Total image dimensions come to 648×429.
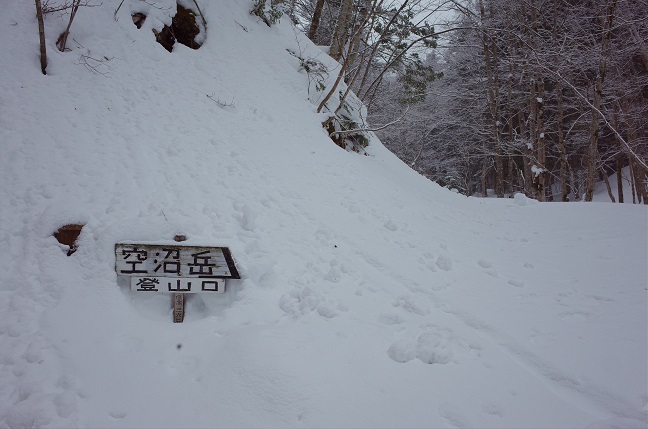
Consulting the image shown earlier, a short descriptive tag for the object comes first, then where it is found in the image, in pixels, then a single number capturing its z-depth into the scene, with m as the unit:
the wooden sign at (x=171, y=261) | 3.02
